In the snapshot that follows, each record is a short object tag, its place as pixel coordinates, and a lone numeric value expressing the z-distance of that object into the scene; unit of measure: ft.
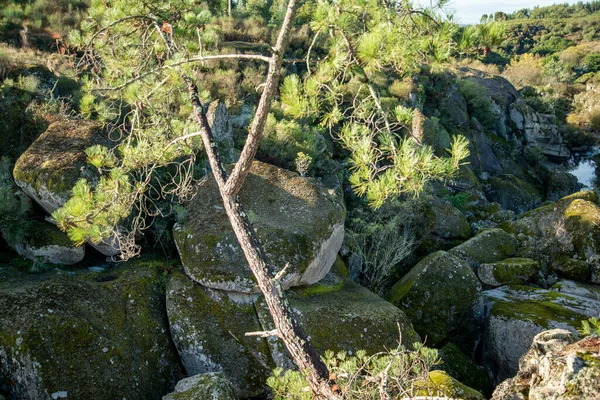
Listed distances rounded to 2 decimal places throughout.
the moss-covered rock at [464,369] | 23.18
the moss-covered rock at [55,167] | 20.62
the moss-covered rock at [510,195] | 66.23
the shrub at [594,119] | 112.98
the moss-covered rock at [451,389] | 13.52
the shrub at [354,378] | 9.38
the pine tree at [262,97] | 10.11
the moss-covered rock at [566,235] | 35.32
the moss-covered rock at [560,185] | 74.23
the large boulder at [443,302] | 26.55
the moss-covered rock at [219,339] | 19.11
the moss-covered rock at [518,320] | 23.94
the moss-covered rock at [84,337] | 15.62
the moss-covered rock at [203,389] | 15.78
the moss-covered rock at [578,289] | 31.39
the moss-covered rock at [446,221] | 39.91
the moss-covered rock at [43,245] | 20.76
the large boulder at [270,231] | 20.43
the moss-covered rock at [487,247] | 35.42
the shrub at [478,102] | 84.53
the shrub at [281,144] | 33.50
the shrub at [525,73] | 135.13
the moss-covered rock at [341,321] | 19.88
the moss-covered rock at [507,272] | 32.78
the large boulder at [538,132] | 93.72
